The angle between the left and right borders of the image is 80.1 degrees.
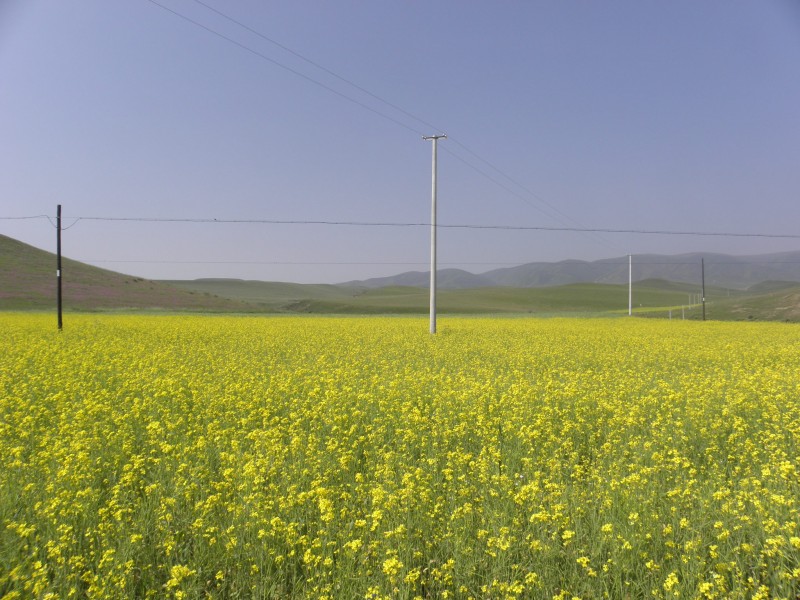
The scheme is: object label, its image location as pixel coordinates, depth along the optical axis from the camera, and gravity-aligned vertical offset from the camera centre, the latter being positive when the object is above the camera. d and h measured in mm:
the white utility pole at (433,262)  25689 +2081
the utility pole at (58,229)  25234 +3592
